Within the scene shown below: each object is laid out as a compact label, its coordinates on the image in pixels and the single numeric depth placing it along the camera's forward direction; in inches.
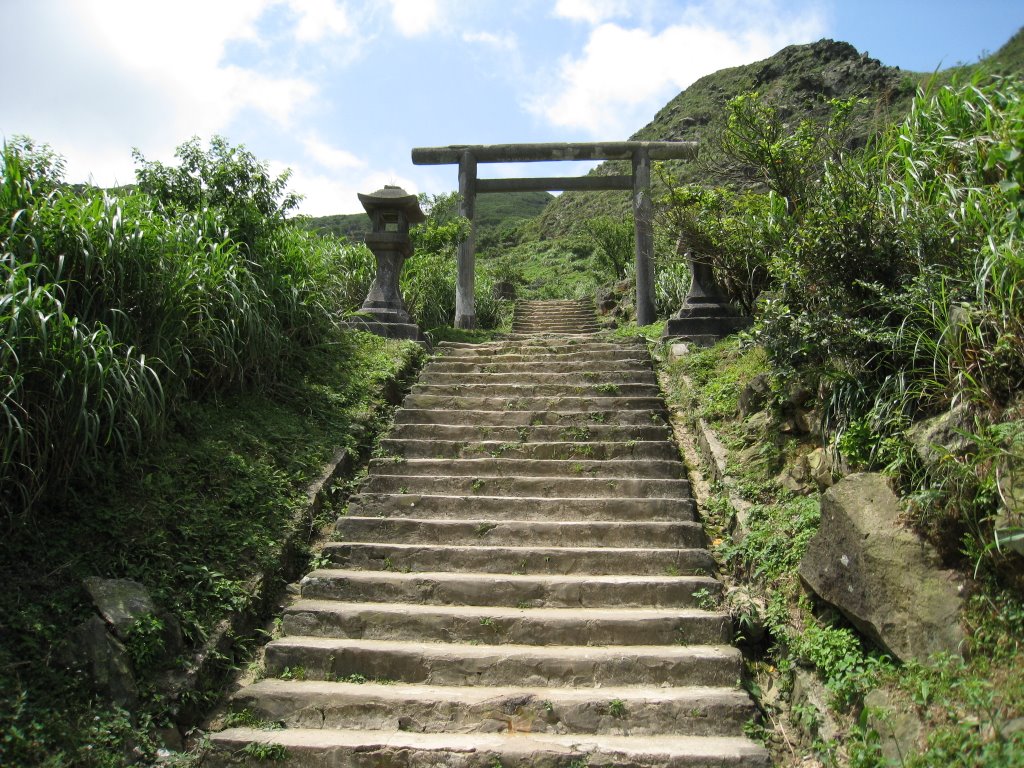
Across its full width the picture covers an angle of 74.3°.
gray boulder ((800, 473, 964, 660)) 107.0
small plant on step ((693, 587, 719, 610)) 152.4
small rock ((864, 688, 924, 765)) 97.8
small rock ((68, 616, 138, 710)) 118.2
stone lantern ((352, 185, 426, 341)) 331.6
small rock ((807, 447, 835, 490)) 153.1
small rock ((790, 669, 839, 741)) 113.3
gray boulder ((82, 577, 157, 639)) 126.1
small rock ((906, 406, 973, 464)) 115.4
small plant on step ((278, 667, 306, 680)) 139.9
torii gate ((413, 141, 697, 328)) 458.3
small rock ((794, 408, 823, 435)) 166.3
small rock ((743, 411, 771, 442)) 190.5
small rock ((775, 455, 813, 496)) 163.6
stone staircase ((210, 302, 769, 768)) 122.6
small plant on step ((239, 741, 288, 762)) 118.3
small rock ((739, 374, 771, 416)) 198.4
